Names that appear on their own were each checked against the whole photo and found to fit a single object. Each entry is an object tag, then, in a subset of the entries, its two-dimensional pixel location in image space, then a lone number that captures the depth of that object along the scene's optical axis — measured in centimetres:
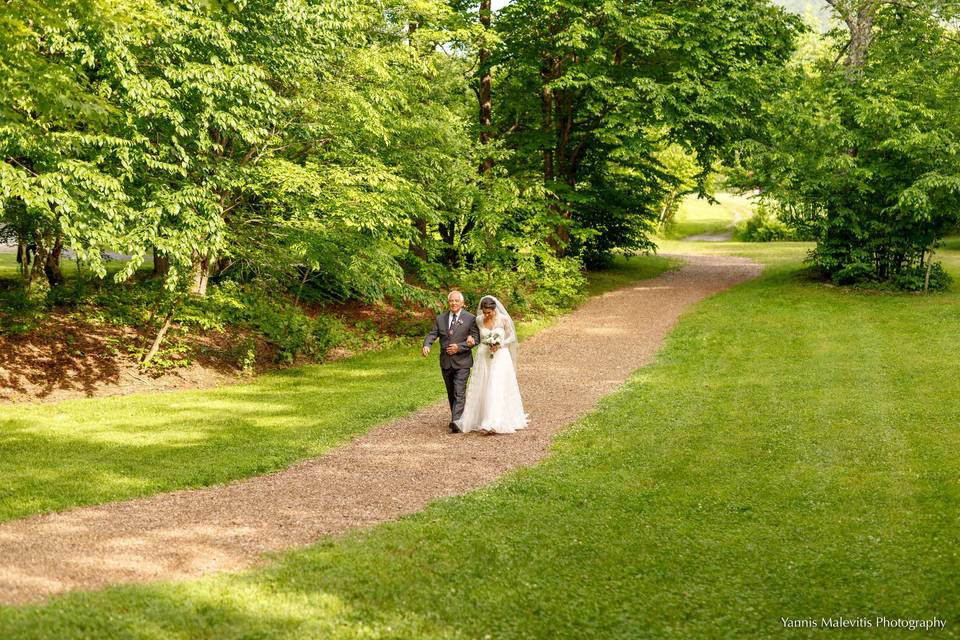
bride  1192
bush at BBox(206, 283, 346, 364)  1830
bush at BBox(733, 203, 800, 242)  5225
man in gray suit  1191
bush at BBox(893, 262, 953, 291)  2378
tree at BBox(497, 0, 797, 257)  2392
